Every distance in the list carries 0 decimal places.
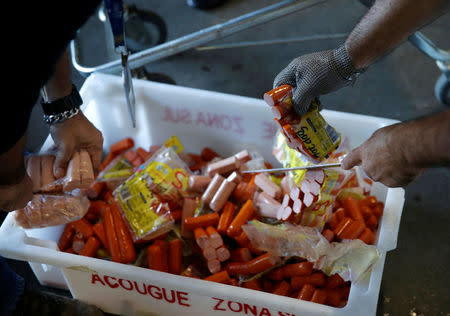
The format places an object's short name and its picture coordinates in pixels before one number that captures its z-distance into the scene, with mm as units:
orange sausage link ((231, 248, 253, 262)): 1517
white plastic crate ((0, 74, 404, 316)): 1300
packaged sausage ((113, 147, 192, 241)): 1567
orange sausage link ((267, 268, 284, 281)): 1504
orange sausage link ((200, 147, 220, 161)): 1874
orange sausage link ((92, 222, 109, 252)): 1596
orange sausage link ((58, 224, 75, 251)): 1609
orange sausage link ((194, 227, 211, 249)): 1509
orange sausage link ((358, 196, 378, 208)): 1618
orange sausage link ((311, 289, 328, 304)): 1411
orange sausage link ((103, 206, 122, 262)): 1537
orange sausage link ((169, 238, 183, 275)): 1530
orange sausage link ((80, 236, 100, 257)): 1558
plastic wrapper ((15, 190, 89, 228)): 1426
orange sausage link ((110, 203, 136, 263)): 1537
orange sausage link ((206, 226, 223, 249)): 1509
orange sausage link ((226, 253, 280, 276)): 1460
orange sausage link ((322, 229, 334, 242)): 1499
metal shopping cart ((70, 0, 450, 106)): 1790
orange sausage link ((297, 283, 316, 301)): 1425
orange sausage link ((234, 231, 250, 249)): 1533
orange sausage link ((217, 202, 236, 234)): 1563
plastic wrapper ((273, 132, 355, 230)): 1380
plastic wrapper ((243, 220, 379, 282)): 1317
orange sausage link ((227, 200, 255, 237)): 1545
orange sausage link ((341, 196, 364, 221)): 1546
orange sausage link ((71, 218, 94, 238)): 1602
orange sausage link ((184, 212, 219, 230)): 1563
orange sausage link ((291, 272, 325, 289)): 1457
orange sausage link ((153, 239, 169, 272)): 1512
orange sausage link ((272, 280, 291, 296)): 1468
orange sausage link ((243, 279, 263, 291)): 1475
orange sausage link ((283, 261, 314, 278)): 1453
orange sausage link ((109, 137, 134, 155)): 1879
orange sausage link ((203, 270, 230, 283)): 1461
